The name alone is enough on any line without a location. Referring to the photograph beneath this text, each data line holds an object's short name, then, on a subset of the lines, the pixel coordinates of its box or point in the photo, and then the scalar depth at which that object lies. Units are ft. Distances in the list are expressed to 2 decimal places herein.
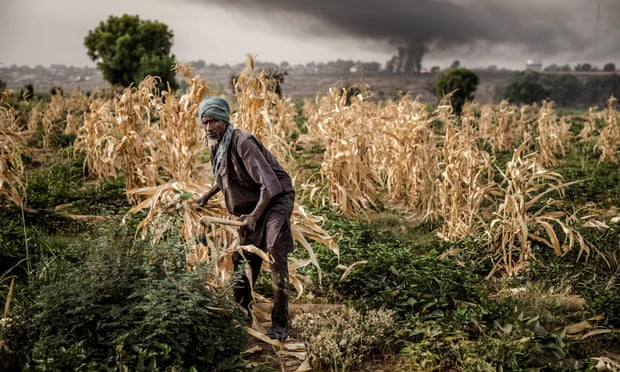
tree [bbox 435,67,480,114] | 103.40
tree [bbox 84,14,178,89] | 135.23
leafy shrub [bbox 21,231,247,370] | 8.84
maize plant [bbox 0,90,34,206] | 19.13
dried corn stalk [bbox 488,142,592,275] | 16.88
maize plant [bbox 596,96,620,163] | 38.65
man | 11.36
